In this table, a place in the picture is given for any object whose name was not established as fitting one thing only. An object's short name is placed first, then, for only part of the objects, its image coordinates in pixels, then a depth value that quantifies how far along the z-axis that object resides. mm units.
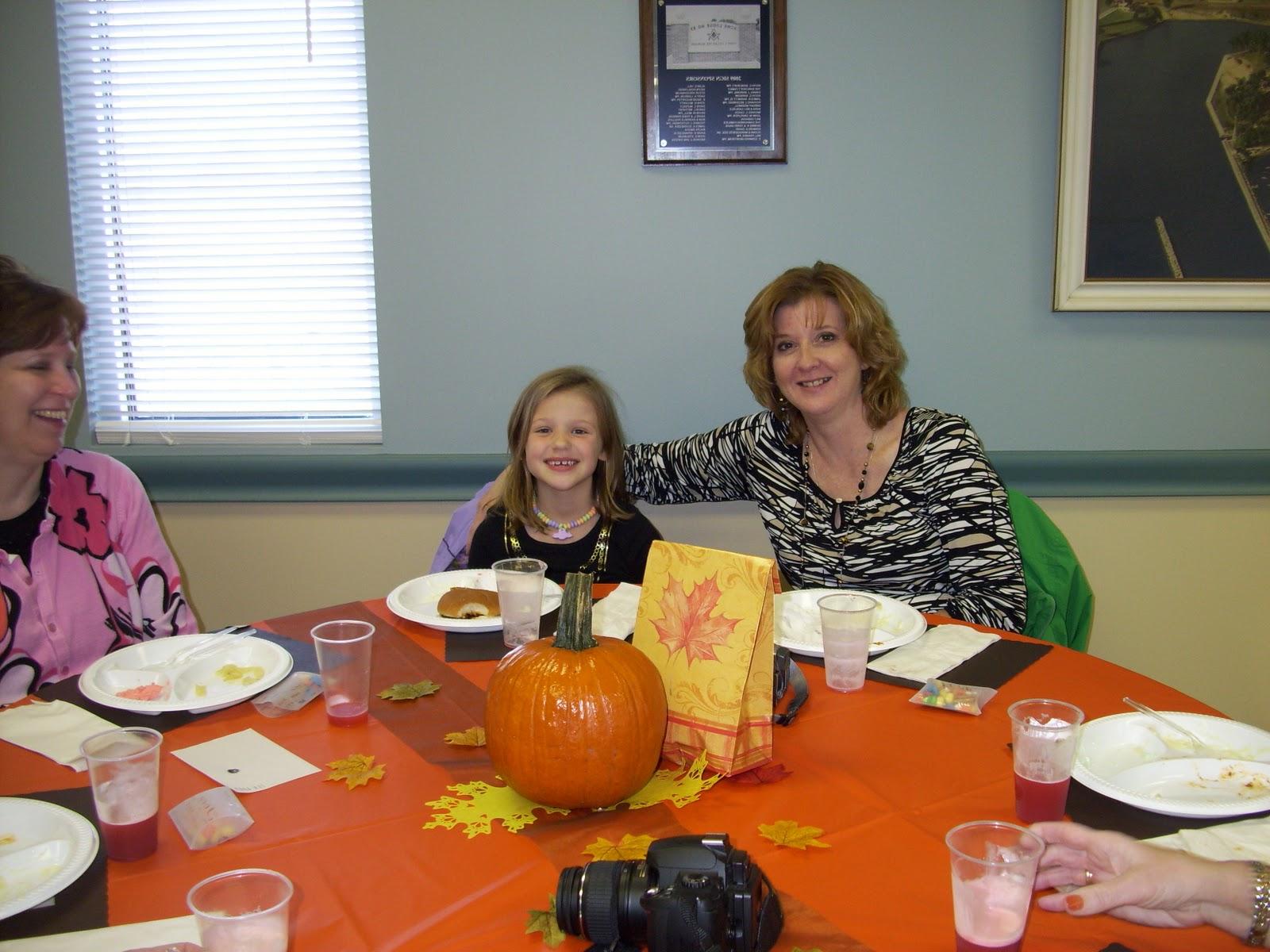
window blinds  2752
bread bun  1677
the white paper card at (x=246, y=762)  1134
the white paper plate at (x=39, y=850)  900
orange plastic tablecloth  861
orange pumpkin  1015
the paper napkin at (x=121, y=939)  826
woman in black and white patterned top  1998
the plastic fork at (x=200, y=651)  1473
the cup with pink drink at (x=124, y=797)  962
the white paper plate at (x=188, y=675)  1323
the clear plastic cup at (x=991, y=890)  794
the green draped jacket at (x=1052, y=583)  2107
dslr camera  770
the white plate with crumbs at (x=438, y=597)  1647
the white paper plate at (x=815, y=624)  1536
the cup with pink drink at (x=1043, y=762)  1002
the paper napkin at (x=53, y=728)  1202
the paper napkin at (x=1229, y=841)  949
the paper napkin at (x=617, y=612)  1586
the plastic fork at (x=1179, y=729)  1186
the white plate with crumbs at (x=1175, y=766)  1043
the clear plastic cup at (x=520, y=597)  1504
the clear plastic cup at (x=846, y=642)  1353
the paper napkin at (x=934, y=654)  1438
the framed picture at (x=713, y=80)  2592
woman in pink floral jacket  1767
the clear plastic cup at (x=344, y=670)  1271
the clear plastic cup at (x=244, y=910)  771
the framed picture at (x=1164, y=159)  2547
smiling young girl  2318
